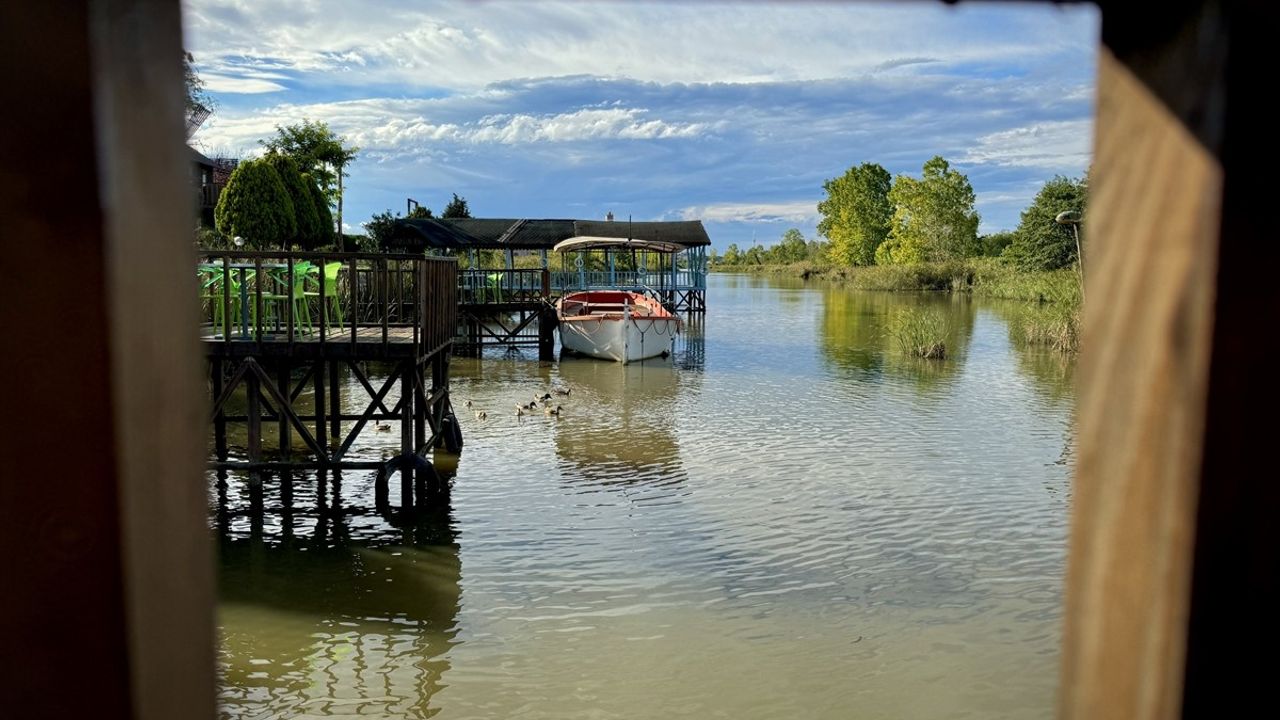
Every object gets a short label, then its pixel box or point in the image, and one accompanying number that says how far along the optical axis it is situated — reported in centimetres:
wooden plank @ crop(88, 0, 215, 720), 75
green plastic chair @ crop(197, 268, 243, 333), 1150
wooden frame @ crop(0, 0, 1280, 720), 71
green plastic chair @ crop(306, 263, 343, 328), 1219
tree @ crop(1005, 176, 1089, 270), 6128
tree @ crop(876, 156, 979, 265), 7600
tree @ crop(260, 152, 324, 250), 2830
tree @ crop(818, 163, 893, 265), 9425
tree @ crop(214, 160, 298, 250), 2623
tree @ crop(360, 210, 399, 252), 4122
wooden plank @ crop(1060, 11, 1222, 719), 73
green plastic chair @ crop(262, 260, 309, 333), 1173
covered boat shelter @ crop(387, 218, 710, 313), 3284
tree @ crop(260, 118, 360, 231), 4406
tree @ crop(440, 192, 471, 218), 6009
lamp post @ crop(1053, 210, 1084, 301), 1783
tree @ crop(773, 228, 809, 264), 13550
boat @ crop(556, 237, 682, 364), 2548
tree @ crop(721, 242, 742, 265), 15912
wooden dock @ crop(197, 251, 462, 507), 1050
